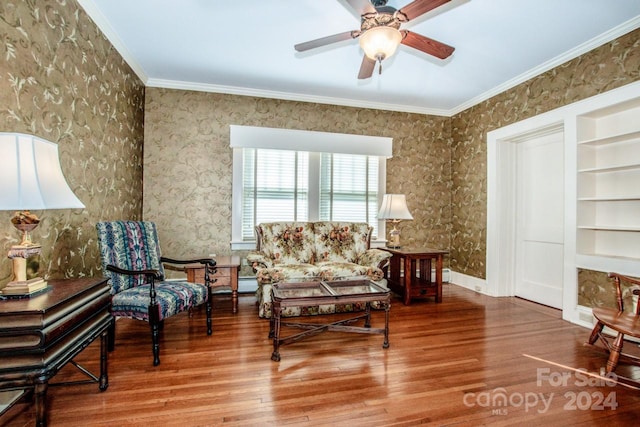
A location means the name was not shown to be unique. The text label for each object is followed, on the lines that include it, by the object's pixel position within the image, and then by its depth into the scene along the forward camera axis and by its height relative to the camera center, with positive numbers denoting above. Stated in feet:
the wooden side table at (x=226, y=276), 11.12 -2.22
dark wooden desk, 4.26 -1.82
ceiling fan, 6.48 +4.24
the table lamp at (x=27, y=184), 4.42 +0.42
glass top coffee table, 7.74 -2.12
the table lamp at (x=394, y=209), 13.76 +0.33
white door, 12.14 -0.06
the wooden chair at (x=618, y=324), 6.81 -2.36
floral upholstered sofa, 10.76 -1.64
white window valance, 13.85 +3.47
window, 13.99 +1.72
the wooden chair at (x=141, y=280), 7.54 -1.89
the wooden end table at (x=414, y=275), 12.78 -2.56
